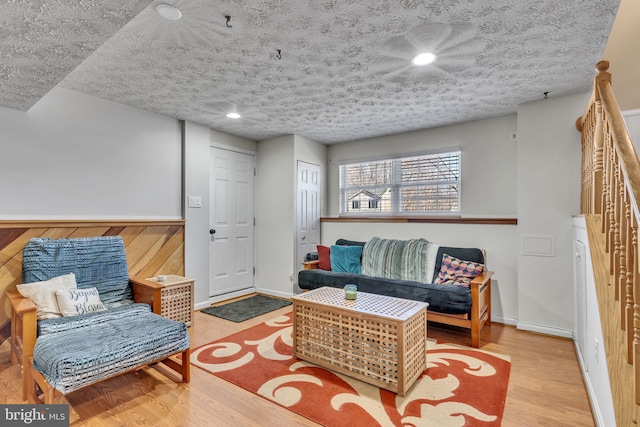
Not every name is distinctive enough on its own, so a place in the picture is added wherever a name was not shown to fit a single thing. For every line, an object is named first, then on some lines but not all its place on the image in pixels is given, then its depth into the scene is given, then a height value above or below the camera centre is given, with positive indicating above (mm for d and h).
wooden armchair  1753 -748
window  4070 +369
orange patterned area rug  1881 -1168
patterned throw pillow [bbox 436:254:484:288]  3207 -594
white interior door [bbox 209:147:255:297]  4293 -124
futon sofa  2923 -687
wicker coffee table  2123 -879
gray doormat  3689 -1161
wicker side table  3134 -845
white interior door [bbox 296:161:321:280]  4547 +39
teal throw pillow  3947 -564
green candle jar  2535 -618
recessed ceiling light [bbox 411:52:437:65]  2288 +1104
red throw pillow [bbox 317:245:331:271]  4102 -572
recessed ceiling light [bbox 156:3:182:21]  1719 +1088
